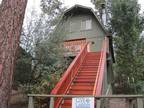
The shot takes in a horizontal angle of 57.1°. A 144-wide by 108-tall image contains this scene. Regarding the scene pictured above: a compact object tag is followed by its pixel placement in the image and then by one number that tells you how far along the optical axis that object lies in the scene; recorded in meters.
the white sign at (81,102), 2.67
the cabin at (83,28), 10.14
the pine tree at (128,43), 9.96
